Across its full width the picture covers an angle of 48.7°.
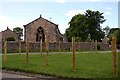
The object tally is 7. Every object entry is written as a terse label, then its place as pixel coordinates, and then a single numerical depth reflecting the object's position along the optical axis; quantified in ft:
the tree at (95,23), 150.42
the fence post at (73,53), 24.63
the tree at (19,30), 209.12
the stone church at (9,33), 132.43
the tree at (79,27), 142.96
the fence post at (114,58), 21.15
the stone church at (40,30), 104.85
